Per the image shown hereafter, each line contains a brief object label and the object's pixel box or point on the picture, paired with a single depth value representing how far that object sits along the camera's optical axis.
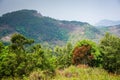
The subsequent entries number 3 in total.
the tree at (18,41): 31.68
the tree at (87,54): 39.16
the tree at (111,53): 33.28
